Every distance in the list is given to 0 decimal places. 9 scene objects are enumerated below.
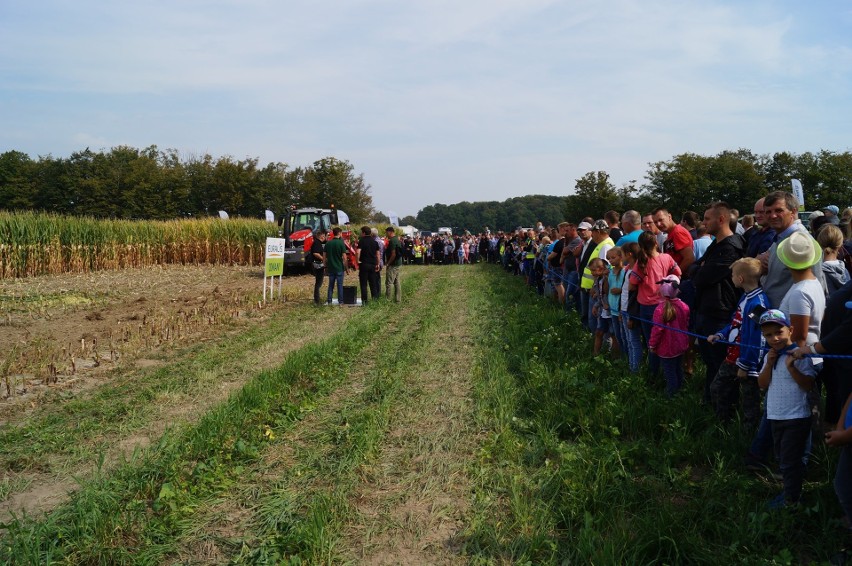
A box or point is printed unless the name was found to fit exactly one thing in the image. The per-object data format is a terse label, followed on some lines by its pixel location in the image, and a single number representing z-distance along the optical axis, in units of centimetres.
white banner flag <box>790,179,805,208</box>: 1475
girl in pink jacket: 576
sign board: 1464
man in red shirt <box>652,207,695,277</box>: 707
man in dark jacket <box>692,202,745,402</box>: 529
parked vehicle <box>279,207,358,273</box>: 2194
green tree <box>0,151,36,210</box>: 5459
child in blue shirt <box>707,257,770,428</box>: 441
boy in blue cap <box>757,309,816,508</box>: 367
